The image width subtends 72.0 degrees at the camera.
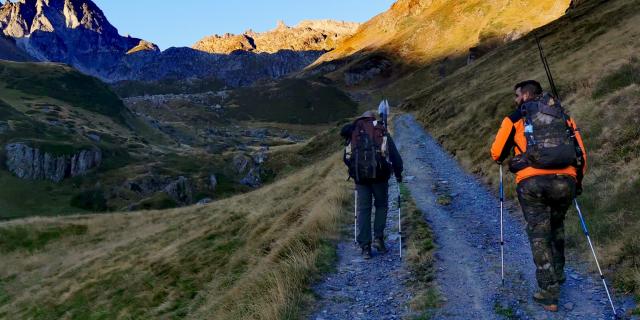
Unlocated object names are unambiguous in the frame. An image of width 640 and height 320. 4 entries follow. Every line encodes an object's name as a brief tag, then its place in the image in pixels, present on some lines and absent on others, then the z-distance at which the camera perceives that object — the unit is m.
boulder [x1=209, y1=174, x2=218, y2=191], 80.15
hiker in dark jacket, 10.55
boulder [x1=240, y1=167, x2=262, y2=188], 82.11
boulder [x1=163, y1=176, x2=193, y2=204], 73.44
